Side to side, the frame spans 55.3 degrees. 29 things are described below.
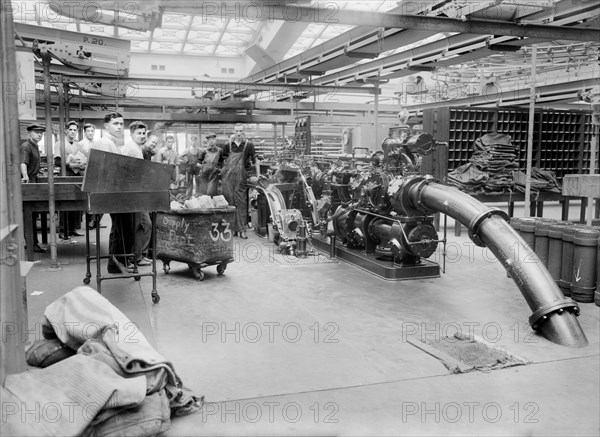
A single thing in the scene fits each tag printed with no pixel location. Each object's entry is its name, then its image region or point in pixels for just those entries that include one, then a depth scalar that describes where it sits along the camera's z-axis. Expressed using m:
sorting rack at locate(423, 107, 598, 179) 11.05
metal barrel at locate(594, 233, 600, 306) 5.69
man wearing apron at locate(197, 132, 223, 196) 10.30
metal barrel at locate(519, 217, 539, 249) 6.54
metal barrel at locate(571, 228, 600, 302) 5.68
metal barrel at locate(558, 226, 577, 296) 5.95
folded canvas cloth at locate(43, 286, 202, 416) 3.22
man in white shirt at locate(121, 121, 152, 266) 6.67
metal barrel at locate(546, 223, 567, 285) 6.15
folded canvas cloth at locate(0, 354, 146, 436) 2.75
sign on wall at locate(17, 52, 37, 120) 4.09
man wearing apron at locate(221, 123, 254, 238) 9.76
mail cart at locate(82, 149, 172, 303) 5.12
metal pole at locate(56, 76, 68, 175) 8.66
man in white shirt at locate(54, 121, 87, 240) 9.39
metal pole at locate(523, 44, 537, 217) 7.41
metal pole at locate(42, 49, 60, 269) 6.86
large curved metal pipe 4.70
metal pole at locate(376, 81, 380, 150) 10.66
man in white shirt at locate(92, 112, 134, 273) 6.48
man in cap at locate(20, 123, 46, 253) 8.55
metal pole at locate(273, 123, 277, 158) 14.06
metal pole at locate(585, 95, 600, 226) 7.34
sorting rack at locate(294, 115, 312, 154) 10.40
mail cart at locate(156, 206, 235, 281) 6.48
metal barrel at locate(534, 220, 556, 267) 6.35
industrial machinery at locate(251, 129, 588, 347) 4.85
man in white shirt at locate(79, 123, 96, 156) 10.32
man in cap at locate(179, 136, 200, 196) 12.57
